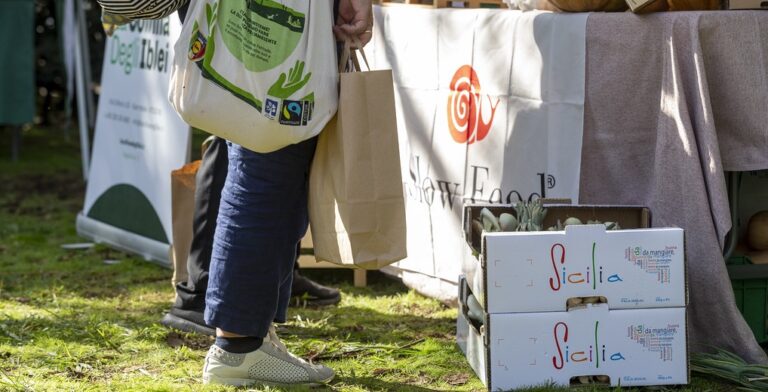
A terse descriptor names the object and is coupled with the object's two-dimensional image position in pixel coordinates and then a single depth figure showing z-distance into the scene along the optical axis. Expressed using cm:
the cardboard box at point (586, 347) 552
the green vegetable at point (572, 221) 578
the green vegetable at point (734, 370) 563
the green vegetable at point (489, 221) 581
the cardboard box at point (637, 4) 607
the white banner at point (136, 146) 897
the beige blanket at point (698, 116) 594
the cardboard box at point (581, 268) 546
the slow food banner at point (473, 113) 648
